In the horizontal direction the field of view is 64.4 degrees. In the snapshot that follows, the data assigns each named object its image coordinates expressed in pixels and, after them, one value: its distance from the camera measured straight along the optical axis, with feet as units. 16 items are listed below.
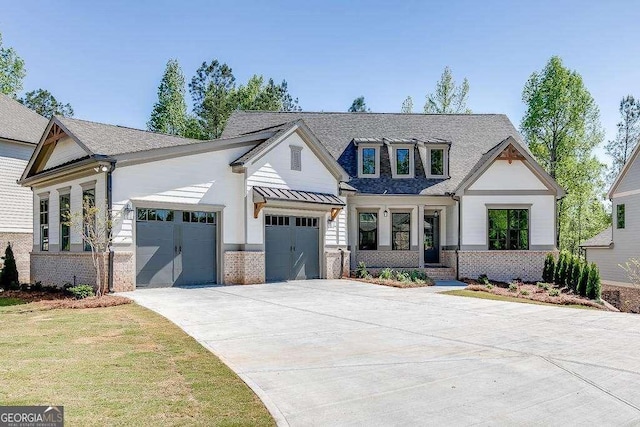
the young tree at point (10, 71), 127.44
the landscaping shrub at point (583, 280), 65.77
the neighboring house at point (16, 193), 79.56
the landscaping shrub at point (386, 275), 70.59
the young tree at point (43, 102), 170.71
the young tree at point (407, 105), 167.12
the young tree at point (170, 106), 151.84
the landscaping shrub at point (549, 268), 72.75
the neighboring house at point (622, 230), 86.94
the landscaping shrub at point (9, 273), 64.39
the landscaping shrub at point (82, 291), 48.16
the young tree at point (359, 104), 227.61
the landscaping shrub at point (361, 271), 72.95
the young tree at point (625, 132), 145.38
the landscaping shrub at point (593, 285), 65.00
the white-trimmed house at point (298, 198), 53.98
